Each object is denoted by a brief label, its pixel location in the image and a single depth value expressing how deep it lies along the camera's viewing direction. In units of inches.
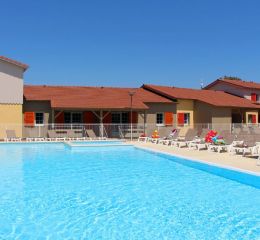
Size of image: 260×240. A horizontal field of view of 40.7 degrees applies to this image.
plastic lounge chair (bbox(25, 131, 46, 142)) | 910.5
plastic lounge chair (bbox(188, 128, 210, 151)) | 661.1
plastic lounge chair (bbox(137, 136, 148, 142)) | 945.4
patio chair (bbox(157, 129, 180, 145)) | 815.1
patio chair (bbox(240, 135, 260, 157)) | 542.7
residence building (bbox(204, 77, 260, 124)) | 1334.9
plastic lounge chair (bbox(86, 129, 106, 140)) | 941.8
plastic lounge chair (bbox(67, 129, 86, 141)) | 937.4
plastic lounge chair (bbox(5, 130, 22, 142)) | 890.8
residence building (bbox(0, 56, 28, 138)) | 941.8
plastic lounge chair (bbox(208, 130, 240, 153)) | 593.6
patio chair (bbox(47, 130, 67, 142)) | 916.6
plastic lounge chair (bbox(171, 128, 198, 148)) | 732.0
